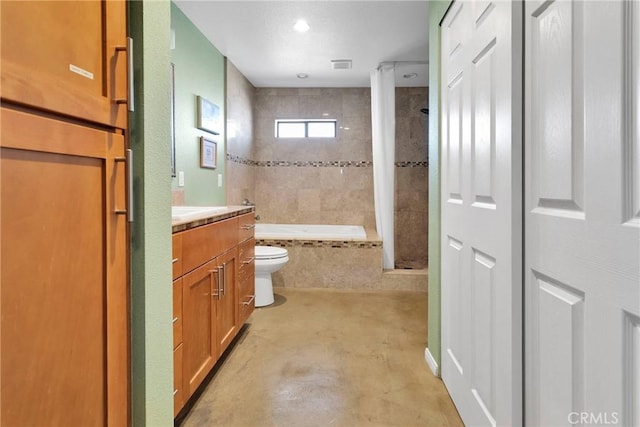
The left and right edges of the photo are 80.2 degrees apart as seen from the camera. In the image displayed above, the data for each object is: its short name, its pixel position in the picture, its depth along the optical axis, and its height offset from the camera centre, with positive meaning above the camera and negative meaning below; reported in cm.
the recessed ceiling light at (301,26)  292 +141
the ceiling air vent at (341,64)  377 +144
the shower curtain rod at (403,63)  386 +146
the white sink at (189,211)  167 -3
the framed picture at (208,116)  310 +79
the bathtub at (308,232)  388 -30
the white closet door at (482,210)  115 -2
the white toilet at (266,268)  313 -52
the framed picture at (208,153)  318 +46
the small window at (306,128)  489 +100
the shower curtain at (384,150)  397 +58
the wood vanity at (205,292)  154 -42
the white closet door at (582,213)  72 -2
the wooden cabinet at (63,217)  68 -2
